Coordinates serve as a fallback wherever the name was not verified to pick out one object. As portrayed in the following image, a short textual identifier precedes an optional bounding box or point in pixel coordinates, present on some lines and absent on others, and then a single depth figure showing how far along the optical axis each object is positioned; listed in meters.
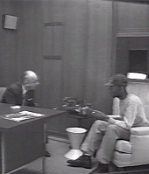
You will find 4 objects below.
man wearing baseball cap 3.36
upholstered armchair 3.31
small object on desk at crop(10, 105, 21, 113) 3.36
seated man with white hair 3.94
